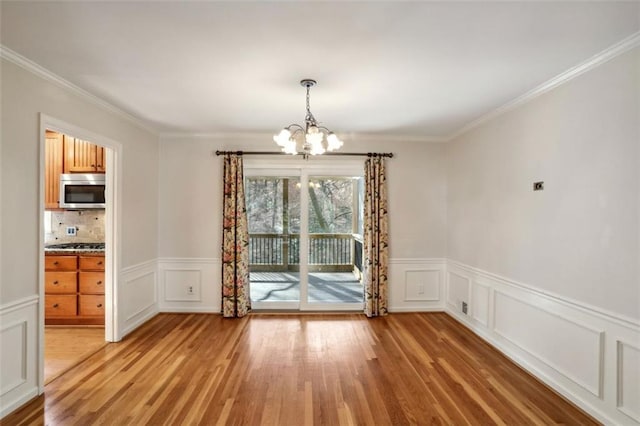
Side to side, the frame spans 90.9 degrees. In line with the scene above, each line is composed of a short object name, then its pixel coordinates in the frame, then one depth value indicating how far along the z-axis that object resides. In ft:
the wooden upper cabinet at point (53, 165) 13.70
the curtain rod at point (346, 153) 15.29
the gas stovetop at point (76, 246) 13.47
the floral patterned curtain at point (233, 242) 14.99
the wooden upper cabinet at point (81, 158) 13.71
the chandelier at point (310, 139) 8.84
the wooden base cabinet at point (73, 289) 13.00
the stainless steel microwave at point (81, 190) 13.62
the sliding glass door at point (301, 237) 15.99
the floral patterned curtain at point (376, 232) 15.40
